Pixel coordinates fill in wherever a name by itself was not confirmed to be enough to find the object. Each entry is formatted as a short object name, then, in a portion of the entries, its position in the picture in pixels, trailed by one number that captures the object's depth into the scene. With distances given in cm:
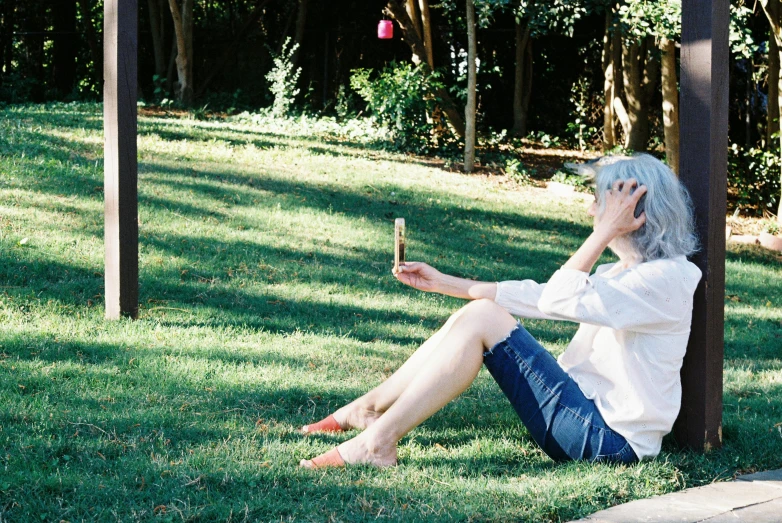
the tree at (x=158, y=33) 1789
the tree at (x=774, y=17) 1143
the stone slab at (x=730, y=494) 333
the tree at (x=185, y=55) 1619
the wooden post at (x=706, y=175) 376
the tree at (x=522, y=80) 1681
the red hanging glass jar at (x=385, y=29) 1453
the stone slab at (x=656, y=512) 312
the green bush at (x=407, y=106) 1318
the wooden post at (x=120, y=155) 566
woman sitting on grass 345
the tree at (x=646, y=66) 998
